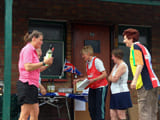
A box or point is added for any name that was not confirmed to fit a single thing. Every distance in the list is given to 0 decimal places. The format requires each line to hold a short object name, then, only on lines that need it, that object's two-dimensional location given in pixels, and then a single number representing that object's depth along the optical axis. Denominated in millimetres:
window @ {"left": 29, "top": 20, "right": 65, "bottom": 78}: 8273
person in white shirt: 5504
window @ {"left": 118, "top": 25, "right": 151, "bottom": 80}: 9016
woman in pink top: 4562
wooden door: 8508
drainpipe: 5672
